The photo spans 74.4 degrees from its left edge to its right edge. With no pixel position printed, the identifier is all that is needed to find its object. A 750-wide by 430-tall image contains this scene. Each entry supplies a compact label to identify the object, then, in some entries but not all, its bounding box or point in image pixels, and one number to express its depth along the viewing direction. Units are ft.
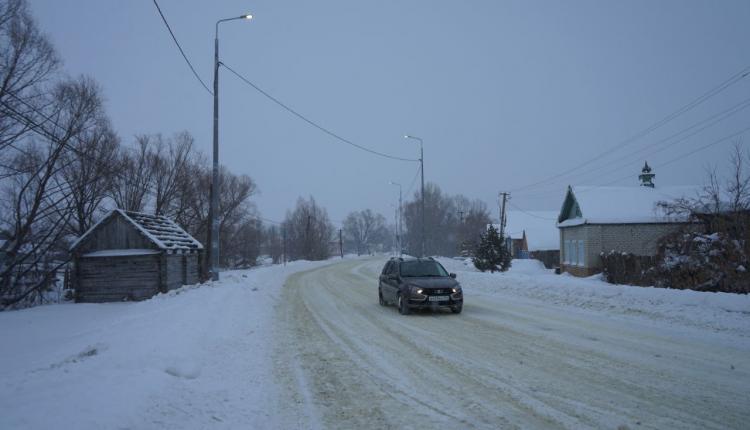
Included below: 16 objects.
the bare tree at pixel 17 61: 68.95
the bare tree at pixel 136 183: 139.13
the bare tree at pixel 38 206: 84.33
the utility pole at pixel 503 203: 175.58
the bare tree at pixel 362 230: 521.65
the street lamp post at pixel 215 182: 62.28
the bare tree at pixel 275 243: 406.95
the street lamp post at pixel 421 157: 124.98
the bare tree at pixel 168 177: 151.94
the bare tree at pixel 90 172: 96.17
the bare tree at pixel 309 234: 286.46
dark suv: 44.93
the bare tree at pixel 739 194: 59.58
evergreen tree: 115.44
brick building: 99.66
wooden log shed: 79.61
